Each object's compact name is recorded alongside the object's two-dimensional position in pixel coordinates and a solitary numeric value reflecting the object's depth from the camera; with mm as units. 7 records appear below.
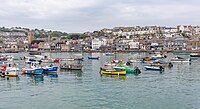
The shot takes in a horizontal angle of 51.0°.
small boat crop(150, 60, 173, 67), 33813
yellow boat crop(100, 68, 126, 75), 24819
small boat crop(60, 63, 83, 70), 29466
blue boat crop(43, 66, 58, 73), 26554
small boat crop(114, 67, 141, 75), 26243
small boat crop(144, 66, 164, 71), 28749
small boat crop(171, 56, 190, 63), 39946
